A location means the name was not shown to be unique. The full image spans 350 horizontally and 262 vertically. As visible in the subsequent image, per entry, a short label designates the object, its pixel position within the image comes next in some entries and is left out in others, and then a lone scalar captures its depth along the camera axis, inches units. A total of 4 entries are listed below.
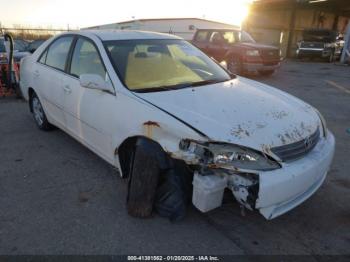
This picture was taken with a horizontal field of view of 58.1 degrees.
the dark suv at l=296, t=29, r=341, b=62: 724.0
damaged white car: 93.0
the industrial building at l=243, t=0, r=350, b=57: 913.5
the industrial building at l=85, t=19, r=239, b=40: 1386.6
